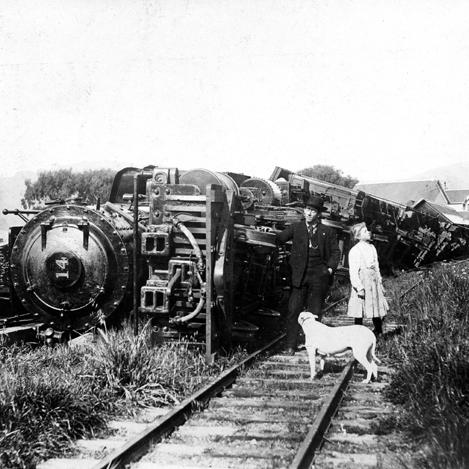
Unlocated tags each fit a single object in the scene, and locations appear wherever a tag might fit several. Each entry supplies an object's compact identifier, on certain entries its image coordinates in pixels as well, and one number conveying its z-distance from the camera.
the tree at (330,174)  66.88
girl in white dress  8.39
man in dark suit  7.94
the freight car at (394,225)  19.12
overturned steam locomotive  7.32
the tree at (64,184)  53.69
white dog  6.54
